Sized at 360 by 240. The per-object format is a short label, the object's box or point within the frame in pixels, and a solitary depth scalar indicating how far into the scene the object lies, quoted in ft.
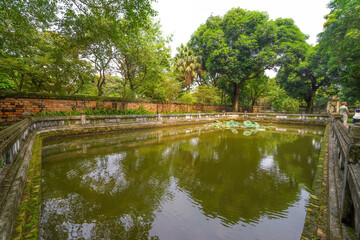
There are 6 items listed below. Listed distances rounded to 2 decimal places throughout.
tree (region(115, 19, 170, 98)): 37.06
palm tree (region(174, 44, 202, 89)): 80.59
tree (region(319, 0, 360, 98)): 29.99
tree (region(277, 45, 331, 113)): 56.59
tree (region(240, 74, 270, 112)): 83.55
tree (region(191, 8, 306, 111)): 63.98
